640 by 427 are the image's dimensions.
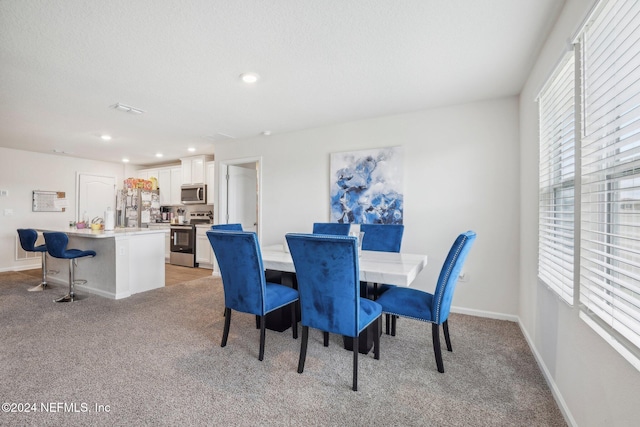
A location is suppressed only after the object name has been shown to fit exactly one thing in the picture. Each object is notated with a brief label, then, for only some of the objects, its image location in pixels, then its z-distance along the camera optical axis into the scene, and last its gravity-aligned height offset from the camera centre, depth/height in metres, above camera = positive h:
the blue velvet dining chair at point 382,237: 3.07 -0.26
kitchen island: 3.73 -0.68
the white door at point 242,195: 5.11 +0.33
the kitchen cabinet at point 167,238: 6.45 -0.57
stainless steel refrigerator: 6.51 +0.13
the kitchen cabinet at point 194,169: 5.89 +0.90
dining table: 1.92 -0.40
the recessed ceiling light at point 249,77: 2.54 +1.21
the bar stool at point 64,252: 3.49 -0.49
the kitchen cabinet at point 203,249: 5.68 -0.72
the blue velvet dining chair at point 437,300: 1.91 -0.64
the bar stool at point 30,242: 4.06 -0.42
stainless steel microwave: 5.85 +0.38
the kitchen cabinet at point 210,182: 5.81 +0.62
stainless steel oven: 5.89 -0.67
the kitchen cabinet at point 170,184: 6.44 +0.65
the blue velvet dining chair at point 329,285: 1.73 -0.45
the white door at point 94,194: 6.45 +0.42
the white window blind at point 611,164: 1.10 +0.22
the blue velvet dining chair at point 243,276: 2.11 -0.48
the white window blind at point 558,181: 1.69 +0.22
